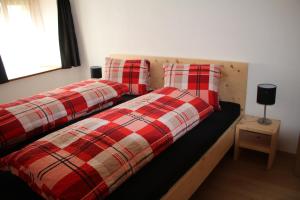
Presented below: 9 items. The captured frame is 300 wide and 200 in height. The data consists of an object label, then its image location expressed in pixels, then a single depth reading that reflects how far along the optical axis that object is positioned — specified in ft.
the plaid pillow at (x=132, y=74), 9.18
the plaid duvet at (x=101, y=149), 4.20
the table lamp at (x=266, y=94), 7.14
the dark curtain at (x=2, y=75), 9.16
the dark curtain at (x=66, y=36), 10.99
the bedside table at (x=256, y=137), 7.22
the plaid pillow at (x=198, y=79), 7.72
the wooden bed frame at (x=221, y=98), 5.34
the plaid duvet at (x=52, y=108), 6.18
